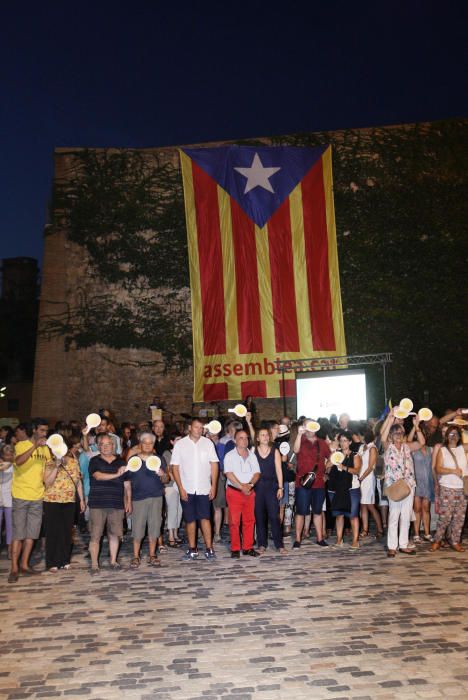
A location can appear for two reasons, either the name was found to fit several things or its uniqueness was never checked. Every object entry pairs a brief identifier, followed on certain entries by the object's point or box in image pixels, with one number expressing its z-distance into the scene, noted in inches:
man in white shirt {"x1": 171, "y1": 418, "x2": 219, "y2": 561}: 334.3
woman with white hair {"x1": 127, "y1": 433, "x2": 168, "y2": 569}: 322.0
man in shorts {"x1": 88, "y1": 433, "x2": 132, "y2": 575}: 312.7
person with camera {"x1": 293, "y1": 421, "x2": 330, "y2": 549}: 347.9
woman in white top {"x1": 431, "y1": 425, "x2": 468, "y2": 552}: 333.7
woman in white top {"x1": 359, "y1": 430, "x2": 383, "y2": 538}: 358.6
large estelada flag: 674.2
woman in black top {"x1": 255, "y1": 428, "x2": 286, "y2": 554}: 345.5
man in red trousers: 334.3
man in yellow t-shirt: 297.0
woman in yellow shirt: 307.9
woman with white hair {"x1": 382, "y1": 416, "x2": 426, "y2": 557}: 322.3
